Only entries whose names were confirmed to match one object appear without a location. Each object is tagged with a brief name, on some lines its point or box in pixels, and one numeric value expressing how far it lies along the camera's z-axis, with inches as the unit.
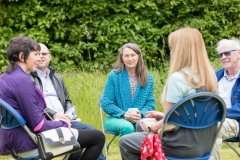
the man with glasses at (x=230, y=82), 239.1
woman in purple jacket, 206.0
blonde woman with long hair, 195.0
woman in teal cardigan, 278.3
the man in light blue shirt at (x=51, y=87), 265.9
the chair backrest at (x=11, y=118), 199.2
